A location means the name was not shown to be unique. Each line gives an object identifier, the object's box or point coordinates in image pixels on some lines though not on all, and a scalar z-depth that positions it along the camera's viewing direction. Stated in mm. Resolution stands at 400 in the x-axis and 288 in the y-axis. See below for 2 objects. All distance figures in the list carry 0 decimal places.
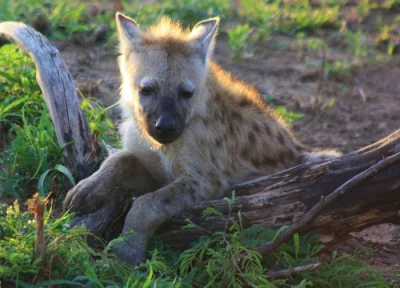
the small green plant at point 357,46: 14992
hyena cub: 8062
